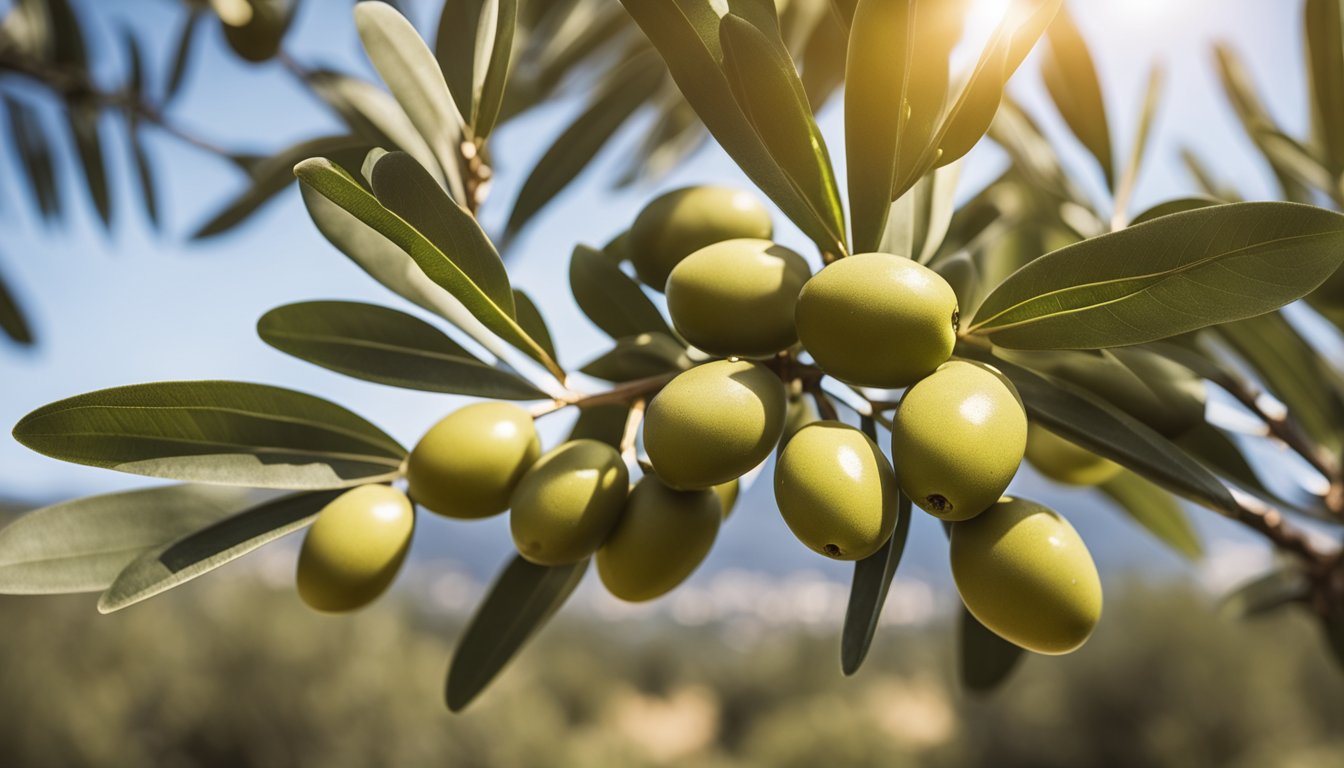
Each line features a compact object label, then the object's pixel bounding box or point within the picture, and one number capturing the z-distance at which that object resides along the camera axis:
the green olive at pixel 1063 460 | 0.19
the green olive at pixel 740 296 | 0.15
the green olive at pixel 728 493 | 0.18
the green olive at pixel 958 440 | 0.12
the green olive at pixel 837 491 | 0.13
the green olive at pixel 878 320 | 0.13
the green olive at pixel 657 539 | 0.15
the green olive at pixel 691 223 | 0.17
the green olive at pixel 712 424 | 0.13
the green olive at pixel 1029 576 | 0.13
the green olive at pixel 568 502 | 0.15
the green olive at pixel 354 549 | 0.16
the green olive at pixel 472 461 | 0.16
